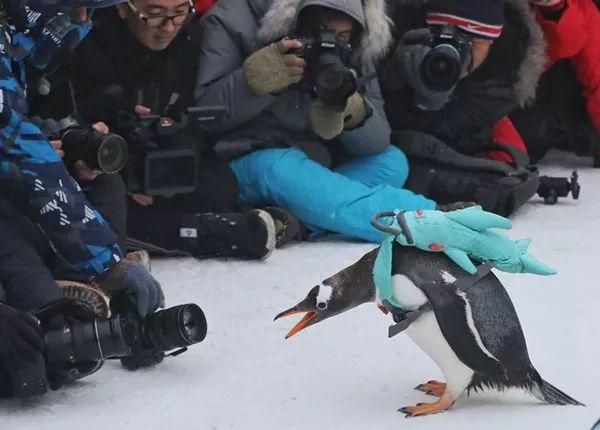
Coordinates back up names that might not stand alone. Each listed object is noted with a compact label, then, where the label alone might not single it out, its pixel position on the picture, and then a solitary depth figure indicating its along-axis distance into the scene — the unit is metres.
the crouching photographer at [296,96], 6.13
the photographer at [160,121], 5.61
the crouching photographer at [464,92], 6.91
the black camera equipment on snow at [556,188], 7.37
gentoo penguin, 3.83
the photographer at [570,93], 7.96
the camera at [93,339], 3.95
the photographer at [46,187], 4.41
